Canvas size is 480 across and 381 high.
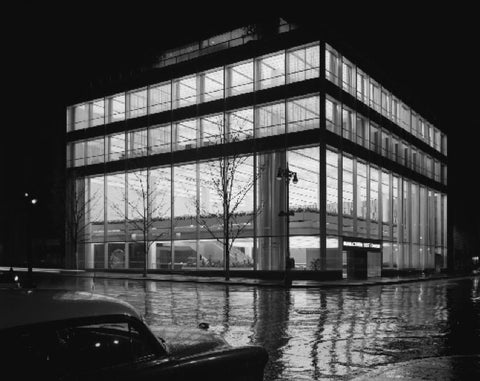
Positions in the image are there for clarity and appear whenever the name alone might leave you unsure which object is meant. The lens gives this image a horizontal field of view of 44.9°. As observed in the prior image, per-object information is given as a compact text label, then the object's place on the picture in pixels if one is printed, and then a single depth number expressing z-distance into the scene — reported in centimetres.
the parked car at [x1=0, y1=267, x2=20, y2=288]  1809
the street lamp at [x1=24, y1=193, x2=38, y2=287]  3041
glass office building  4212
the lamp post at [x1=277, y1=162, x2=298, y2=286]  3211
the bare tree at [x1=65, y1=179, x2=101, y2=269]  5356
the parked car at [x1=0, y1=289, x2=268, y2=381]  339
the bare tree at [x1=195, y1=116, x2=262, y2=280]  4312
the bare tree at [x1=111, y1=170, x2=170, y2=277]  4881
